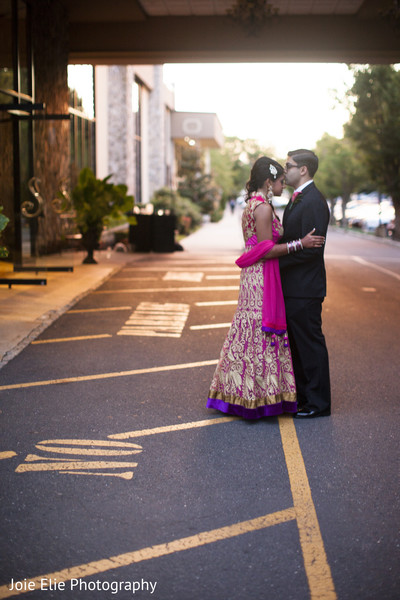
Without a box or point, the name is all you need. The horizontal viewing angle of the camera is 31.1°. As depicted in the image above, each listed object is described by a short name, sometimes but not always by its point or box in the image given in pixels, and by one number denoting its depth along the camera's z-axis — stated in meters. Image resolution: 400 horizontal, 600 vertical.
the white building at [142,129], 27.47
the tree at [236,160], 91.25
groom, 5.52
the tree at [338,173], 53.09
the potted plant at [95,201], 16.88
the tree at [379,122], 30.36
